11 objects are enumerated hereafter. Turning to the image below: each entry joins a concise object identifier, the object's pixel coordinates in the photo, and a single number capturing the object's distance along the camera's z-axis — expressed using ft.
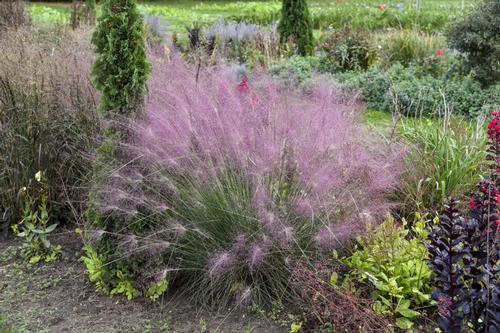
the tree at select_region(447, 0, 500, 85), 26.27
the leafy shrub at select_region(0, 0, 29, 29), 33.50
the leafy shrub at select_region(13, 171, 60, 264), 14.60
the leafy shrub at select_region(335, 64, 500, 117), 24.86
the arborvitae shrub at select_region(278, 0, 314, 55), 36.11
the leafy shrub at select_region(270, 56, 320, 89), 27.99
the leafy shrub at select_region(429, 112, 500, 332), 9.51
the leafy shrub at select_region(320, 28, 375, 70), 32.24
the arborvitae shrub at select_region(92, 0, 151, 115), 12.97
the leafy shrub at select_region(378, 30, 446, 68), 33.78
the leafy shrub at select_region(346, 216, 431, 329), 11.12
